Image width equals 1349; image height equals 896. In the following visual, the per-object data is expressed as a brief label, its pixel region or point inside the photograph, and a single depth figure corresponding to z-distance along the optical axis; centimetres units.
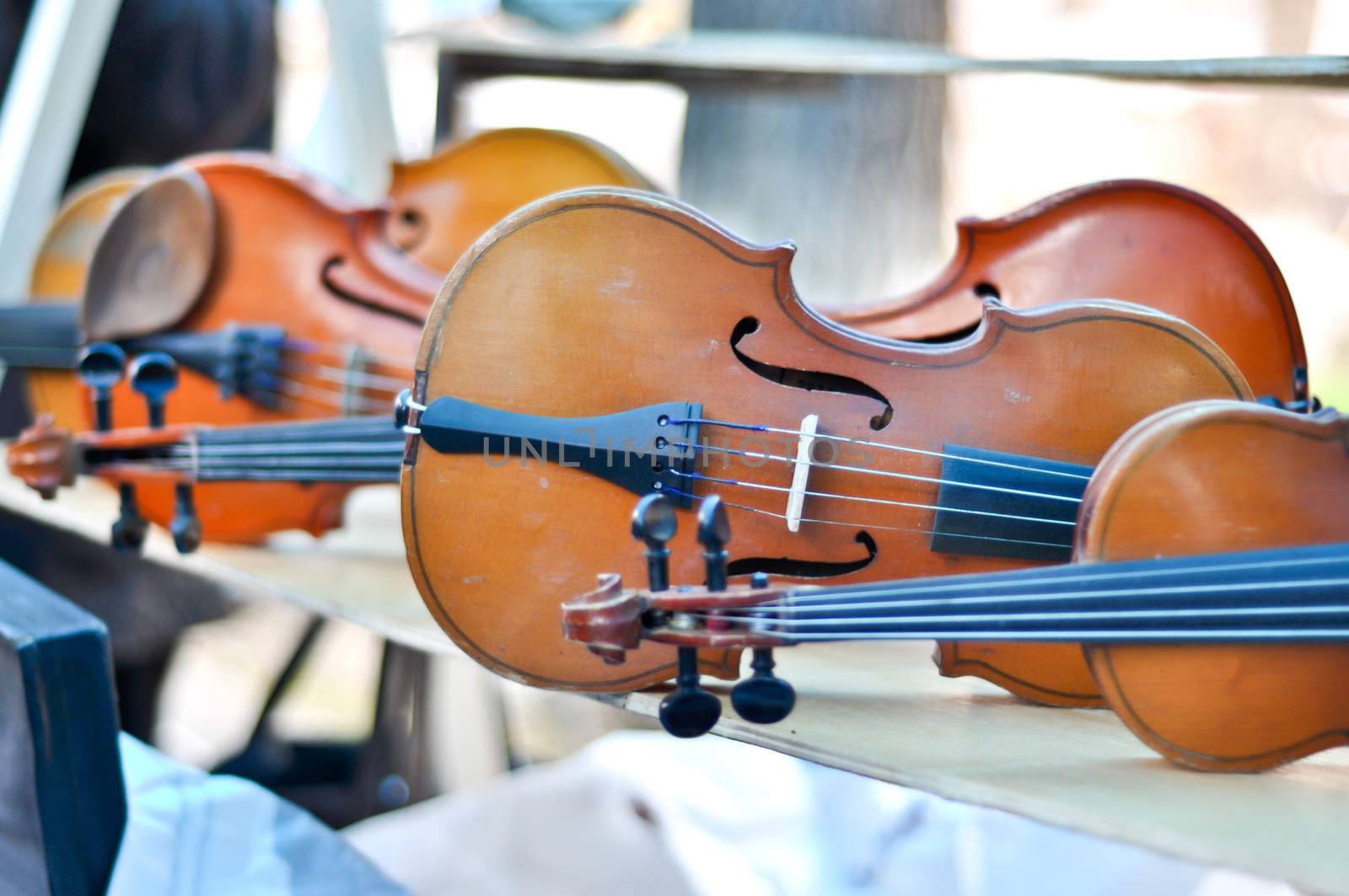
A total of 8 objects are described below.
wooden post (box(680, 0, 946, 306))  167
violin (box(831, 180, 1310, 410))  89
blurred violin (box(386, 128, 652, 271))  126
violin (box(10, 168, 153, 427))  139
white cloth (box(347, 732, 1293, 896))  124
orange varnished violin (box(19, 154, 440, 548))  119
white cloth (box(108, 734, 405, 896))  89
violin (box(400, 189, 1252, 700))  73
